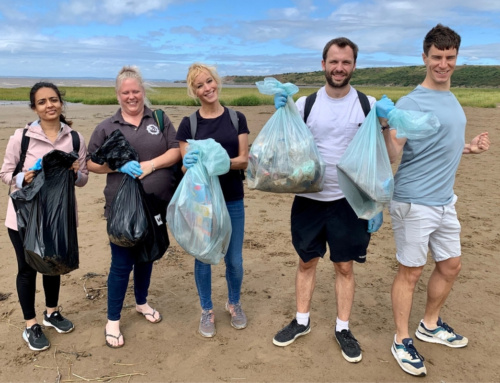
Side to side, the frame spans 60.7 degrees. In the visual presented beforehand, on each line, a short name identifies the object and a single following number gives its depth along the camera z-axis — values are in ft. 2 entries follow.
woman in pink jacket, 8.69
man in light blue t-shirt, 7.97
